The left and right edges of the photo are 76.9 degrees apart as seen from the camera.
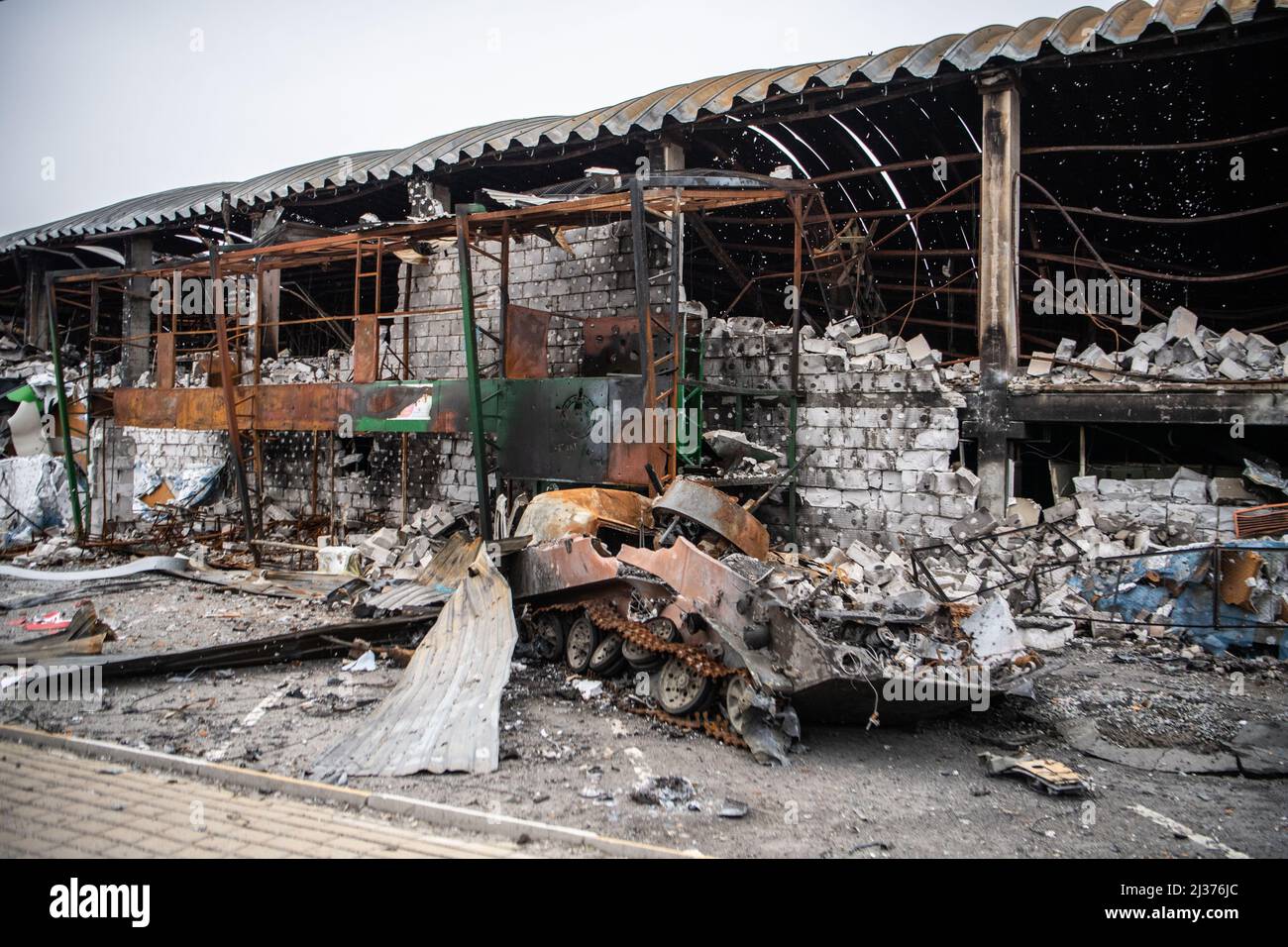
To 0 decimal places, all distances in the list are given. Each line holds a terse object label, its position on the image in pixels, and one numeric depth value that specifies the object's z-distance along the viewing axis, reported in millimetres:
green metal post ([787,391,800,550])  9805
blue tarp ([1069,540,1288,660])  6859
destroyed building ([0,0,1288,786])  5883
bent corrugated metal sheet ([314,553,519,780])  4664
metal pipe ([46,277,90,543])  12781
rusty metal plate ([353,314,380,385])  10586
